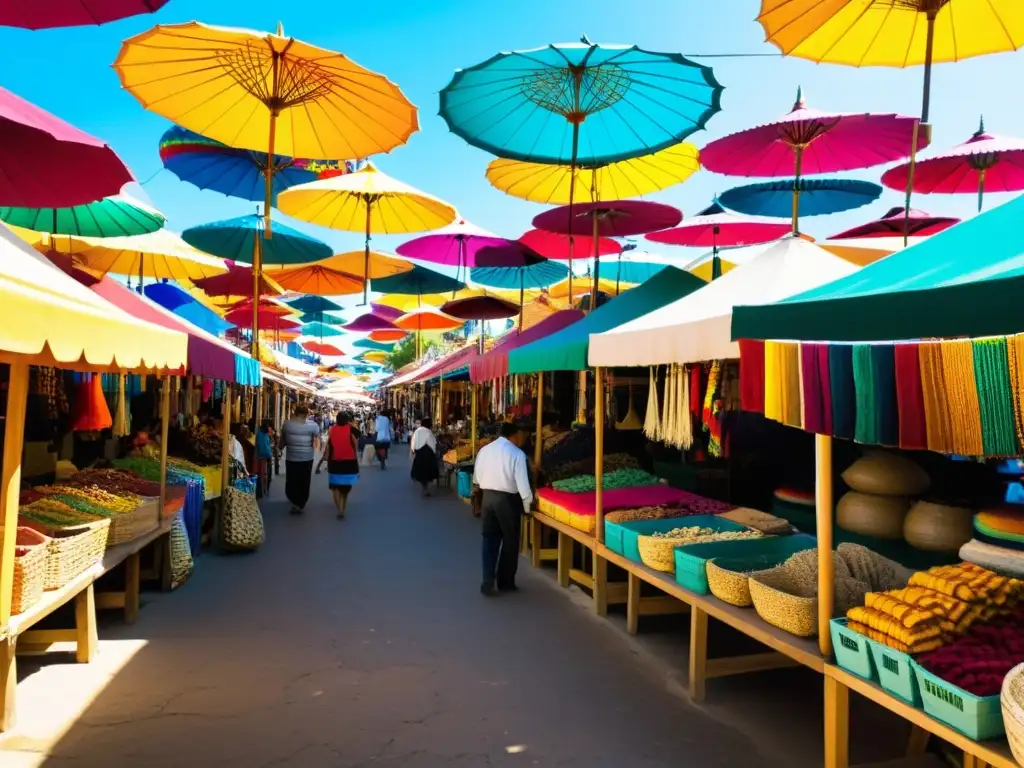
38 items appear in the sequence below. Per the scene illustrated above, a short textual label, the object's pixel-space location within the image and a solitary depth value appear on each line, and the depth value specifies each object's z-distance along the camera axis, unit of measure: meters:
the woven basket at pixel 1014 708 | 2.38
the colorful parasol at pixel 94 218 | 7.53
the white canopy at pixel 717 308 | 4.37
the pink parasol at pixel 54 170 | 4.65
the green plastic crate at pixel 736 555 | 4.55
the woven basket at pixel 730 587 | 4.20
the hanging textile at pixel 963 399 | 2.55
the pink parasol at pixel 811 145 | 6.55
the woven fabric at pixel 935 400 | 2.67
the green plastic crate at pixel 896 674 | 2.92
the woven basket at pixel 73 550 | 4.39
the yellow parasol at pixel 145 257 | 9.60
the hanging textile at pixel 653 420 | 6.34
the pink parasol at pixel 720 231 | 11.12
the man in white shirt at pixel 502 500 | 6.77
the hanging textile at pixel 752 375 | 3.57
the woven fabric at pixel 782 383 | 3.31
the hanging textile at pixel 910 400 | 2.75
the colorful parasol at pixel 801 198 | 9.55
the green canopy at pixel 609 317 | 6.82
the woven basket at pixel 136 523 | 5.57
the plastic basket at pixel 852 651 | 3.15
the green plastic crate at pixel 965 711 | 2.59
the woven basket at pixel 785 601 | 3.67
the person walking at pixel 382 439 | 19.69
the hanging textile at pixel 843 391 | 3.03
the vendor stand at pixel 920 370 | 2.45
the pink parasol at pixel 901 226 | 10.09
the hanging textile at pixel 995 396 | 2.43
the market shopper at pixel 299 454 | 10.98
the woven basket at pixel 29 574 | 3.91
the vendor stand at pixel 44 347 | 2.92
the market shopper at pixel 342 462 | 11.28
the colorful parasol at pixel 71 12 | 3.91
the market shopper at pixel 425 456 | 13.89
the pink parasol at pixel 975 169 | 8.10
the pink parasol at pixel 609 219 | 8.60
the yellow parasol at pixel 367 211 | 9.44
